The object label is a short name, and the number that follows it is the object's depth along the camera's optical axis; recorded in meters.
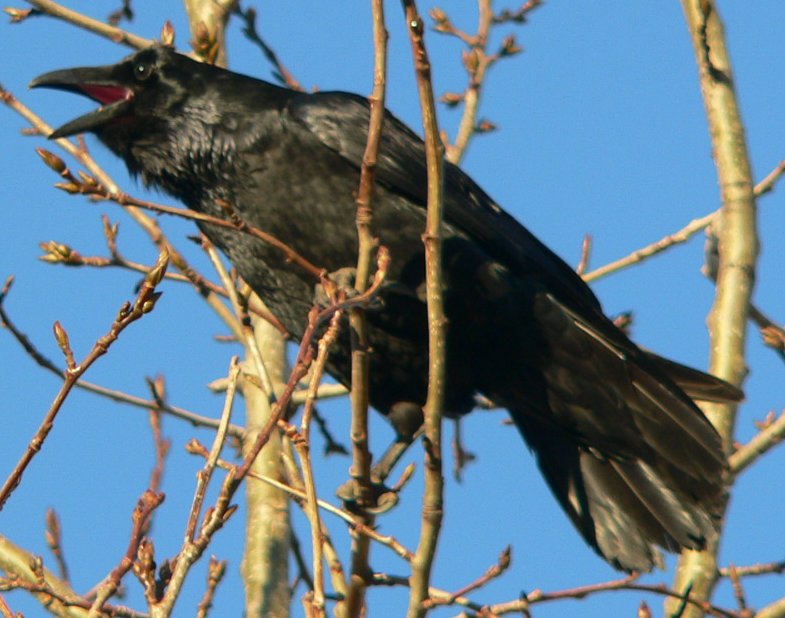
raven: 9.55
